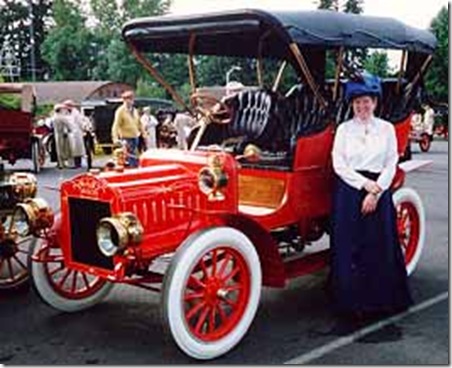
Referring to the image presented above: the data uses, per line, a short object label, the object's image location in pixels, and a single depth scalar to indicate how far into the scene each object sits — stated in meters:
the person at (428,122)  19.98
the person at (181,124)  14.87
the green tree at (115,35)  56.50
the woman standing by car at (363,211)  4.40
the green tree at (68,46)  63.09
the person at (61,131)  14.39
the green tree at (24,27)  73.19
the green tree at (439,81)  27.36
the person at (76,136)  14.54
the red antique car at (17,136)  13.96
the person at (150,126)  17.89
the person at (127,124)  9.91
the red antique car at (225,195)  3.90
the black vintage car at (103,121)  21.95
